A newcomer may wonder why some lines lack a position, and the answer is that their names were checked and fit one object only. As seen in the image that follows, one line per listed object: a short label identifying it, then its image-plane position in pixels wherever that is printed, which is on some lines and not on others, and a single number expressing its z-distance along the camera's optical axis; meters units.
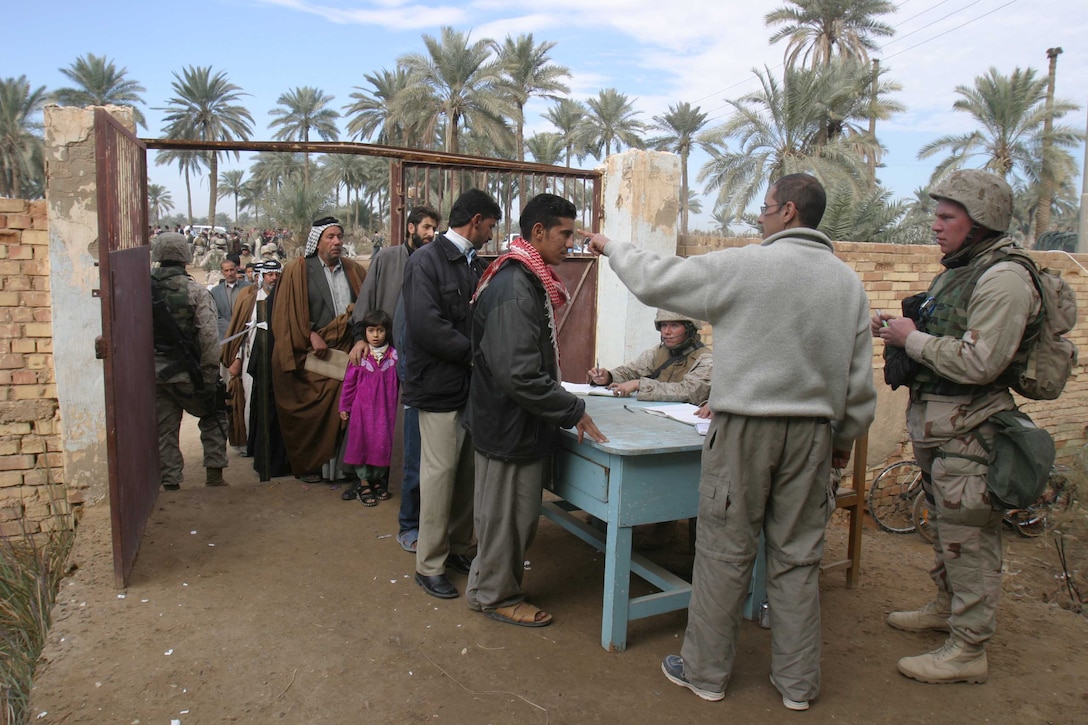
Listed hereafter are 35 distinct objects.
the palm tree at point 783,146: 20.75
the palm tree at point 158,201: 71.44
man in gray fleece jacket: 2.63
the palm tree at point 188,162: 45.06
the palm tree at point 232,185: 63.56
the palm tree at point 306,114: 47.94
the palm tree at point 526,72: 30.24
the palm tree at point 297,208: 29.05
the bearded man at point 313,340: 5.06
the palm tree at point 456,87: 28.33
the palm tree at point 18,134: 36.38
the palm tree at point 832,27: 29.09
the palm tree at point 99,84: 42.00
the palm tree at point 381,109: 33.66
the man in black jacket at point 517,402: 3.07
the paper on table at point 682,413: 3.32
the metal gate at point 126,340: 3.34
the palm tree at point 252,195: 56.85
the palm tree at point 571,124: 34.84
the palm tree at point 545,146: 34.56
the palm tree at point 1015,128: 24.28
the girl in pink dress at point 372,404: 4.86
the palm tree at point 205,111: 41.28
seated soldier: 4.00
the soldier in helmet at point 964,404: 2.96
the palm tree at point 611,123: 34.09
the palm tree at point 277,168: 49.26
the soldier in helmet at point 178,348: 4.90
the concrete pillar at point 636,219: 6.25
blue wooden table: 3.06
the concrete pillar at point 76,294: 4.35
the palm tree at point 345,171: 40.62
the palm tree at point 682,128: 32.56
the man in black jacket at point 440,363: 3.67
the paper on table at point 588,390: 4.09
